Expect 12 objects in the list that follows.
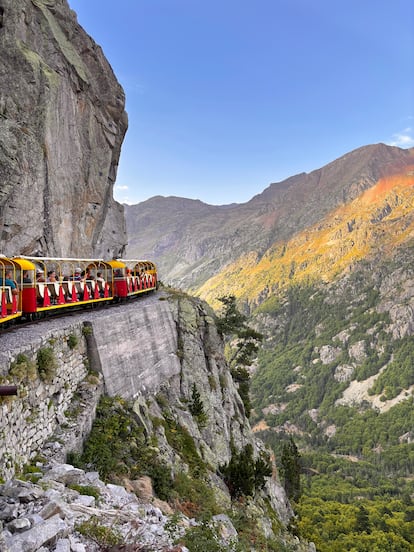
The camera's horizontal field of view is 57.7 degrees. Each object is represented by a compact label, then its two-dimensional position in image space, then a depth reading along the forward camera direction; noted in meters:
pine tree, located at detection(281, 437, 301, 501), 57.97
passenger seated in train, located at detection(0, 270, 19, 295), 16.86
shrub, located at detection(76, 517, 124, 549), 6.82
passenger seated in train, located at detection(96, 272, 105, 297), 25.81
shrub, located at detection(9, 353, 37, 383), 10.36
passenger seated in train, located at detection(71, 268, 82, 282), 23.23
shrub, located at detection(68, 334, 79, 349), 15.06
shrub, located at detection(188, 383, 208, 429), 25.05
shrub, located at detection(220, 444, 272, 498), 22.30
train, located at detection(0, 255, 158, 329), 16.93
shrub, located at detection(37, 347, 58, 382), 12.09
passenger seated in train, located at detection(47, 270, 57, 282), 20.29
